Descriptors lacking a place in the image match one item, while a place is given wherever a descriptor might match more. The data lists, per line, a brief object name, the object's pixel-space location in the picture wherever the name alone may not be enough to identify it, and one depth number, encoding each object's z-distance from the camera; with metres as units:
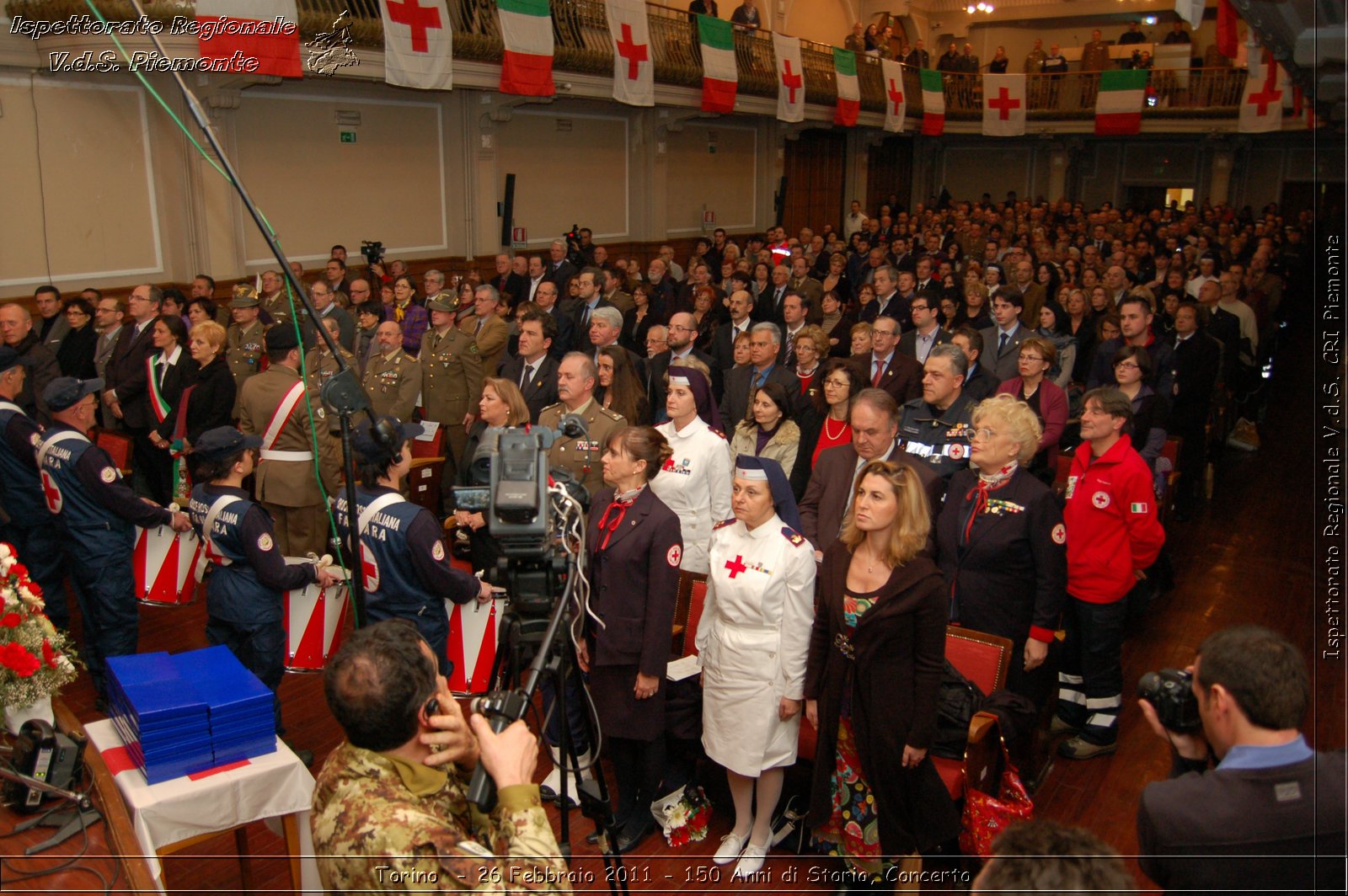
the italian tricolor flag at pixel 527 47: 10.81
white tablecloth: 2.62
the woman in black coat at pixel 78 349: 7.54
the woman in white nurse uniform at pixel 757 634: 3.27
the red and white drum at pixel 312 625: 4.06
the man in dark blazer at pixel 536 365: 5.87
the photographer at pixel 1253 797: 1.88
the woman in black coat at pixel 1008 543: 3.73
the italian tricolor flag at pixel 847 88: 17.02
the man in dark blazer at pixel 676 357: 6.22
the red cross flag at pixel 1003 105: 19.83
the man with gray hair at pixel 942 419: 4.52
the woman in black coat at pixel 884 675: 3.03
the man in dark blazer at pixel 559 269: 10.48
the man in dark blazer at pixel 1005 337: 6.50
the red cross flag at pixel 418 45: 9.71
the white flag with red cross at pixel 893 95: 18.62
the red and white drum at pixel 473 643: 4.05
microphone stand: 2.44
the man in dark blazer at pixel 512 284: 10.68
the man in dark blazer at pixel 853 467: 3.95
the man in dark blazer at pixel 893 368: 5.90
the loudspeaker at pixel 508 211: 13.35
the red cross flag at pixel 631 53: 12.09
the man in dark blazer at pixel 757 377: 5.62
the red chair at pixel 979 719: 3.27
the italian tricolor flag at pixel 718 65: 13.80
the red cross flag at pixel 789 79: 15.34
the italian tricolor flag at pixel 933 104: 19.88
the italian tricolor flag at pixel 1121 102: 18.56
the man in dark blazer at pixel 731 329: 7.23
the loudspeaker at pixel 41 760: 2.50
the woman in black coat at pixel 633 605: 3.44
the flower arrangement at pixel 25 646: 2.67
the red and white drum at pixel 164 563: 4.63
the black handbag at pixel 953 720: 3.26
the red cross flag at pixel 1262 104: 14.62
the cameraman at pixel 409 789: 1.75
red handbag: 3.19
